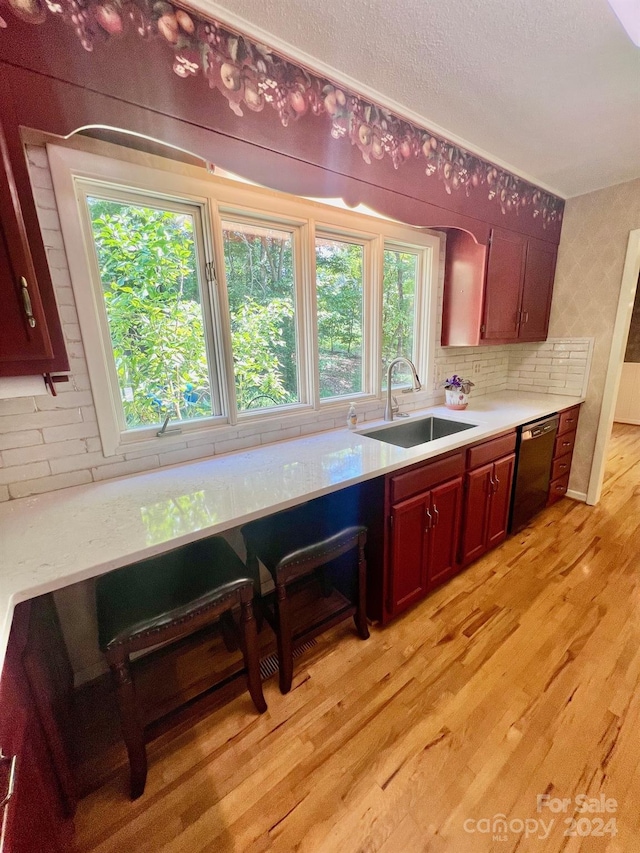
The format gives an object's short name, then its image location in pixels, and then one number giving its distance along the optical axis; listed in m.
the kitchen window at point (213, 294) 1.38
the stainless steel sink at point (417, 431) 2.23
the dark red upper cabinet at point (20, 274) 0.93
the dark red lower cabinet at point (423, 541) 1.71
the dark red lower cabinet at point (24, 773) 0.61
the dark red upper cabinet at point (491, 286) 2.39
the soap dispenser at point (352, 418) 2.11
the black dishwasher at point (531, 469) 2.36
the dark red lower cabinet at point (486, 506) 2.06
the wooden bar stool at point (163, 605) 1.04
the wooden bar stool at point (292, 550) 1.34
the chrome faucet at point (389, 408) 2.20
